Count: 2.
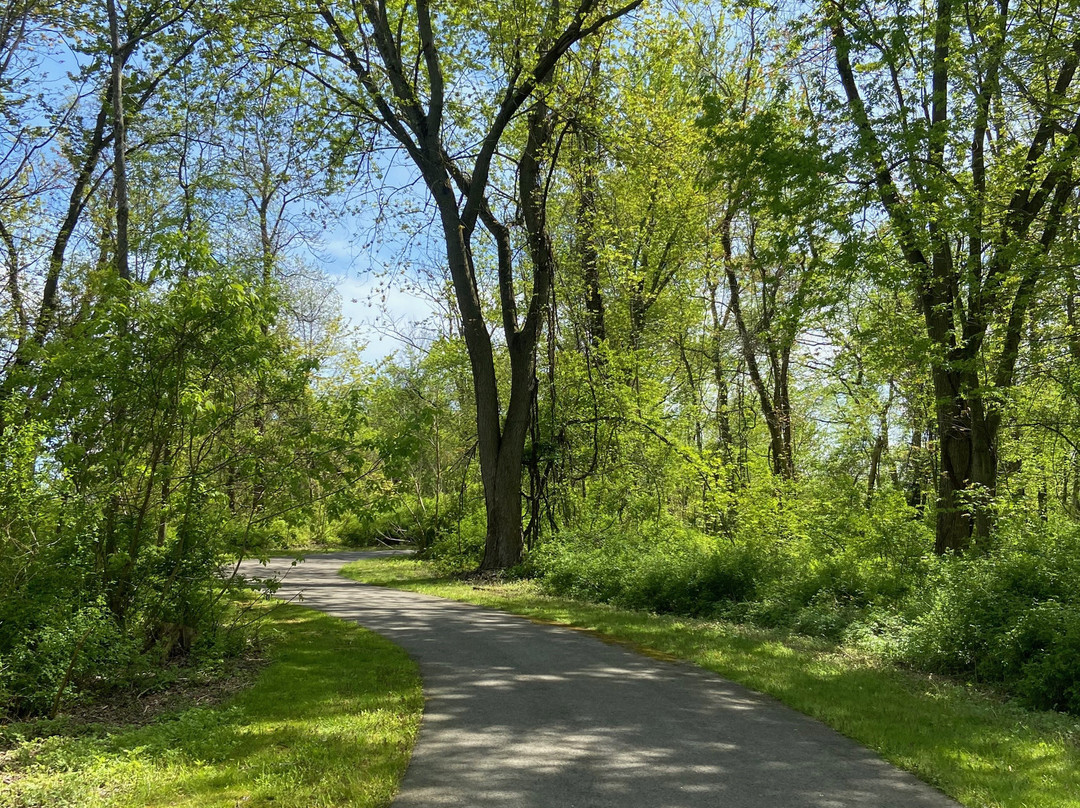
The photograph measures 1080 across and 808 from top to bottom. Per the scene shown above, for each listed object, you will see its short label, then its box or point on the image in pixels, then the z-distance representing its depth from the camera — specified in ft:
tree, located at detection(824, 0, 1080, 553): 35.32
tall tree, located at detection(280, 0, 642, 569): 50.75
